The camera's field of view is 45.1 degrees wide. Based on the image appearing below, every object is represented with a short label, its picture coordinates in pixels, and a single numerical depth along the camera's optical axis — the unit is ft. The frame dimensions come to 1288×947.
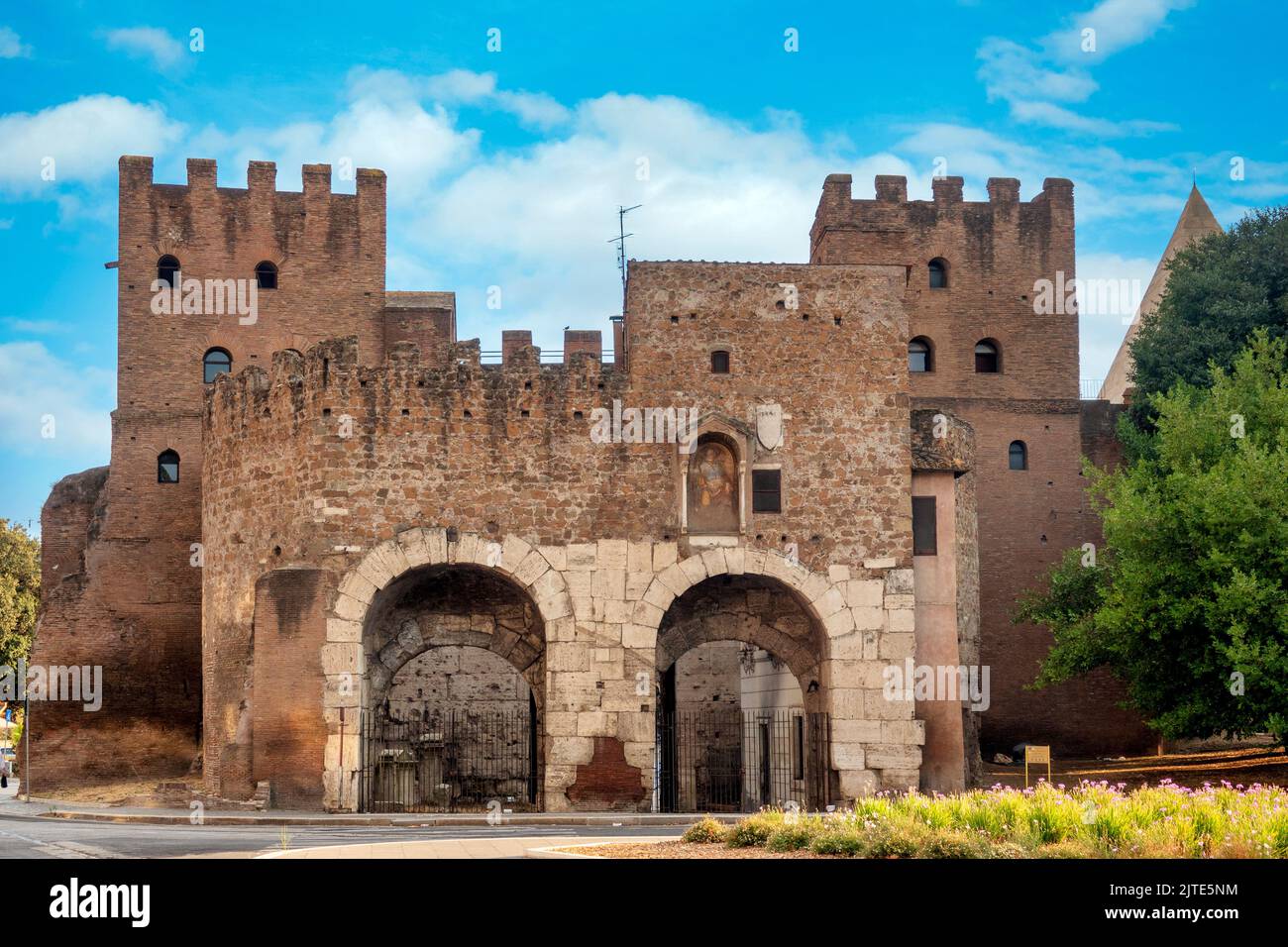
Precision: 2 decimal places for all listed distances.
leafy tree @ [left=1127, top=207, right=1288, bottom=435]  128.47
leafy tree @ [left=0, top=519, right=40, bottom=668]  167.73
